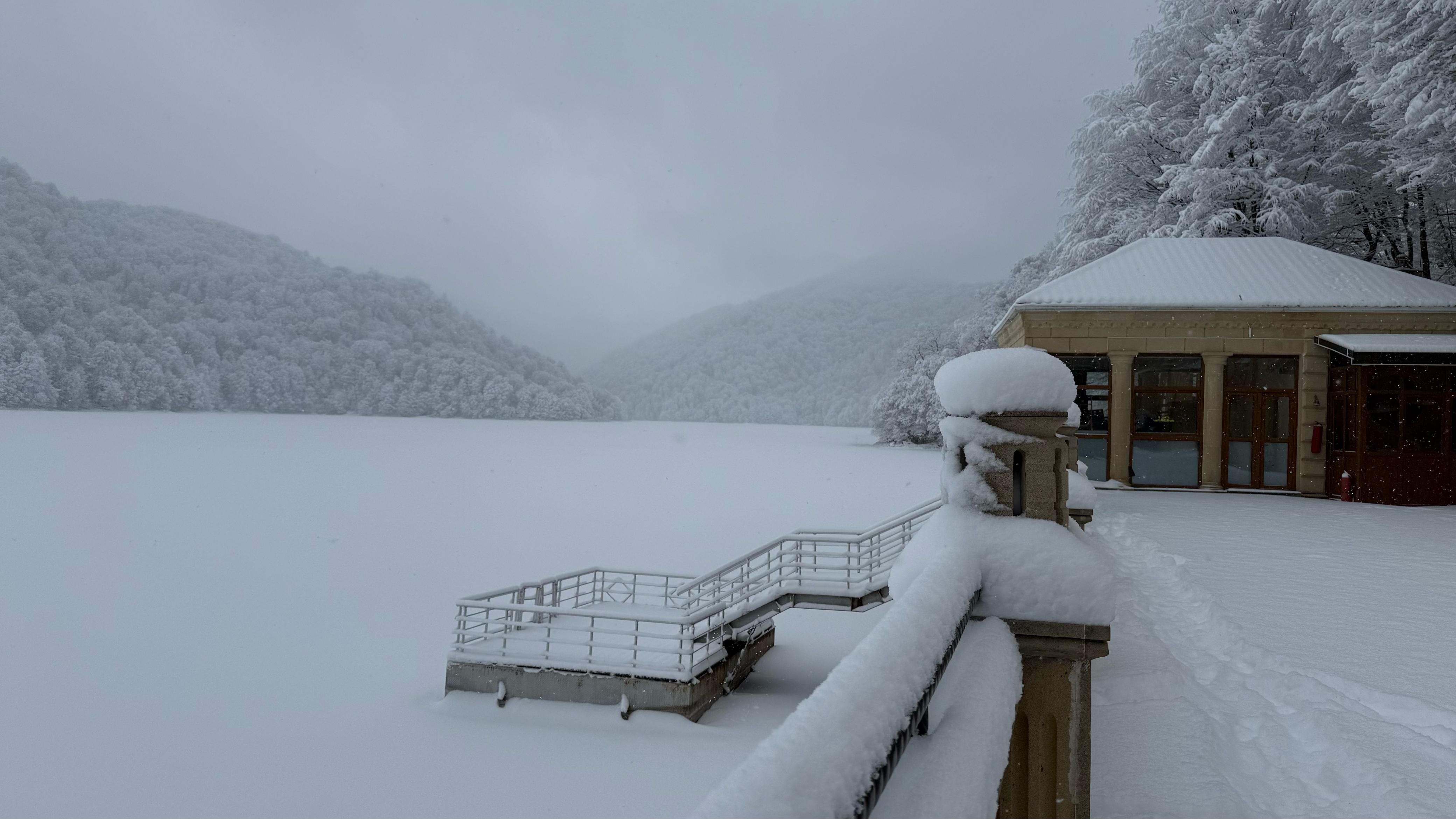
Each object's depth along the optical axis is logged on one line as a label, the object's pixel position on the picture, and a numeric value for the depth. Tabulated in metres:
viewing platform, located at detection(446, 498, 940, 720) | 12.19
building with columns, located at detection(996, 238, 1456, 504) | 16.25
